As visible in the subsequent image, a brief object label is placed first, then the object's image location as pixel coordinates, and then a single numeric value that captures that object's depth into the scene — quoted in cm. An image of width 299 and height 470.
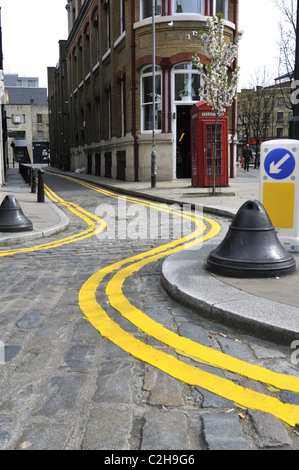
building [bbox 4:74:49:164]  9444
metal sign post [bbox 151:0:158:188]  1964
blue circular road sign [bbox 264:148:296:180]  603
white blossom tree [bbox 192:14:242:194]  1571
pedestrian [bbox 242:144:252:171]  3394
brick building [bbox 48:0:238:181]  2294
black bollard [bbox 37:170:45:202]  1449
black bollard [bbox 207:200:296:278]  470
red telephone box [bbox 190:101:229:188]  1767
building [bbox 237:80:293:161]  5057
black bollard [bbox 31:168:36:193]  1942
